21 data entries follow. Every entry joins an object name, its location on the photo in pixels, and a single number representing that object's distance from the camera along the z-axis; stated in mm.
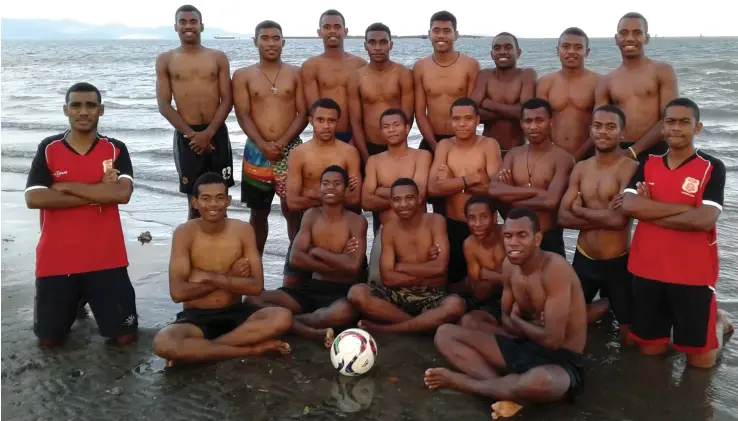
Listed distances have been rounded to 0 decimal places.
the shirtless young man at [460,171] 5895
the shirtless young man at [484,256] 5312
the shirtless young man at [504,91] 6727
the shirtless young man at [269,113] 6750
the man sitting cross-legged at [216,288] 4750
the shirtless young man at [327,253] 5617
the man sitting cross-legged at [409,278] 5238
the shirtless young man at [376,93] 6727
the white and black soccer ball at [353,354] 4477
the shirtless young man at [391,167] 6023
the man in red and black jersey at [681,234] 4613
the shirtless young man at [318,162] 6145
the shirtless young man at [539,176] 5680
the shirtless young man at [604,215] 5250
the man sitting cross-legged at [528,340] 4074
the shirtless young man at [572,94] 6362
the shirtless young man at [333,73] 6914
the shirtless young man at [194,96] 6672
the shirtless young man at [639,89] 6012
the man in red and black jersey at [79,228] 5125
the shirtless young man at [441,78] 6680
